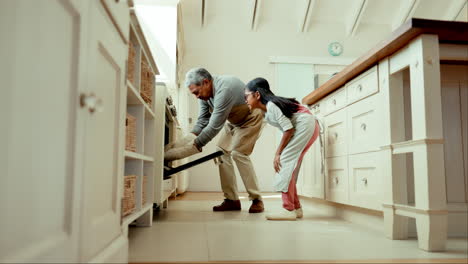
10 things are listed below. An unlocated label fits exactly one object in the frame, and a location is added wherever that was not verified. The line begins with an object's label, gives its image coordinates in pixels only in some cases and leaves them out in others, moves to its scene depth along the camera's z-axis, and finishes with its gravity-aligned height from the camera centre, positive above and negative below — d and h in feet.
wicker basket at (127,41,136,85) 5.69 +1.63
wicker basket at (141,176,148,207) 7.07 -0.26
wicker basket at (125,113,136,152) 5.63 +0.58
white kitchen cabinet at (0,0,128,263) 2.39 +0.28
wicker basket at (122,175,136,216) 5.58 -0.30
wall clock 20.68 +6.54
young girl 8.64 +0.77
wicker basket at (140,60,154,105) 6.75 +1.65
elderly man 9.52 +1.21
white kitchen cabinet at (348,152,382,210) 6.82 -0.11
